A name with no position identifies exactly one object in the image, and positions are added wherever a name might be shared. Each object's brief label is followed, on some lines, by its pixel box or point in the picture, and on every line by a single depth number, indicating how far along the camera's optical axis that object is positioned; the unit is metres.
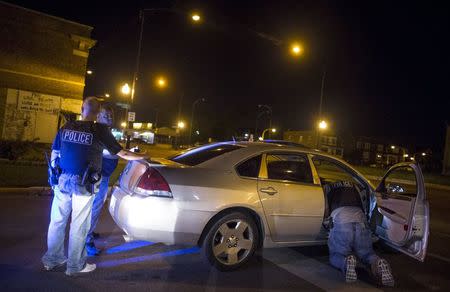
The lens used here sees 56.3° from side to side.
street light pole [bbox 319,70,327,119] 20.25
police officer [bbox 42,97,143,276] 4.27
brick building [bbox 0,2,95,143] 21.72
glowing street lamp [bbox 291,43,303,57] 14.05
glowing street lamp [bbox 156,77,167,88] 21.44
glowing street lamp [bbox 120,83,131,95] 19.31
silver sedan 4.63
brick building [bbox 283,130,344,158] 84.04
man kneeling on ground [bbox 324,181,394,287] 5.12
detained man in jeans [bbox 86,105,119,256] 5.10
